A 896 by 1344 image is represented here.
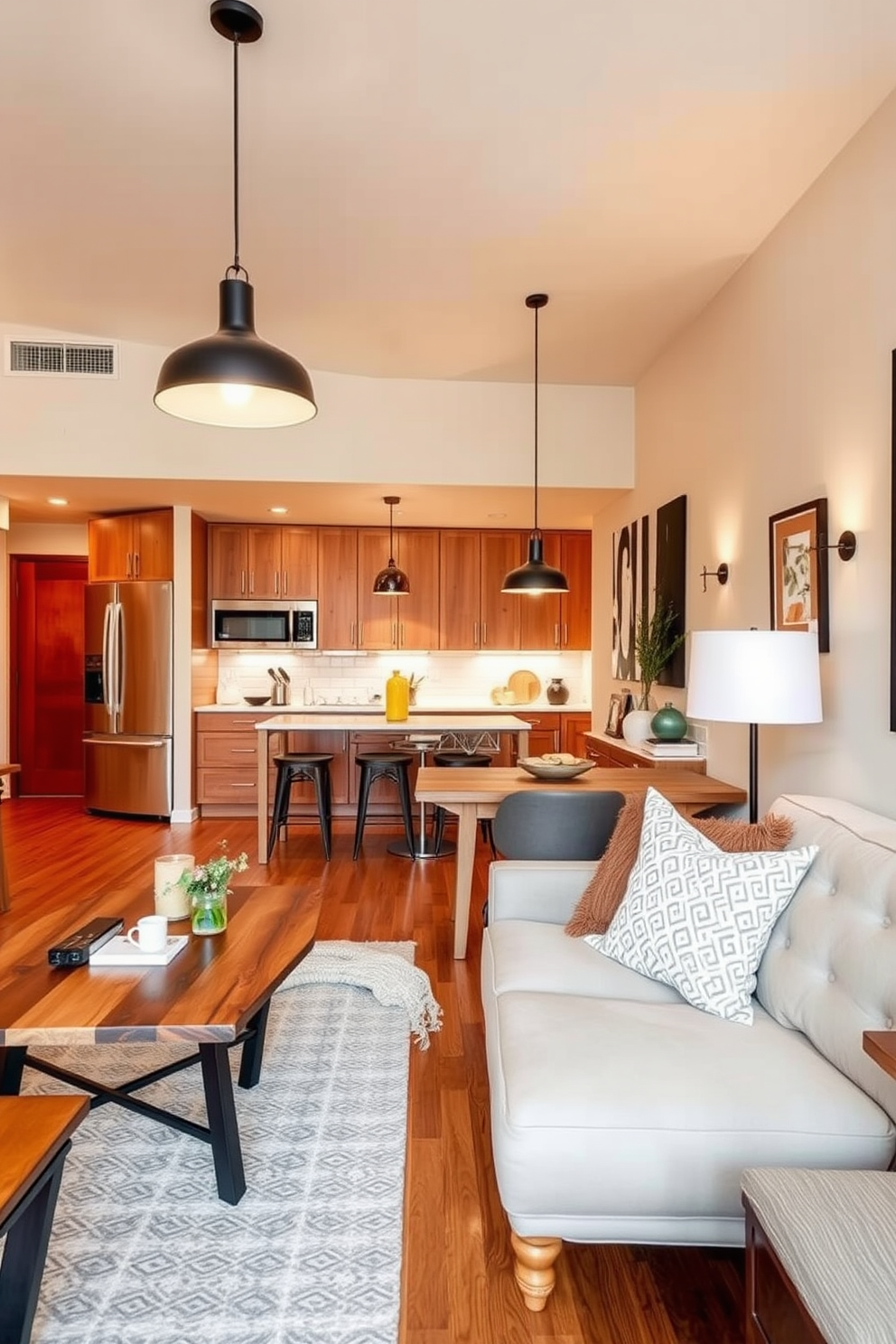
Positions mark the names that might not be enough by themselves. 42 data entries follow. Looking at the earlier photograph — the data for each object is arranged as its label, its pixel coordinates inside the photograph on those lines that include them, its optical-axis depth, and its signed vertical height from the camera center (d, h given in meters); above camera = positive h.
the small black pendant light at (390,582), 5.42 +0.62
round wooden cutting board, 6.70 -0.17
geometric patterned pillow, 1.71 -0.59
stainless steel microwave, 6.19 +0.34
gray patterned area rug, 1.36 -1.17
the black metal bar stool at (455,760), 4.71 -0.58
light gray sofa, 1.29 -0.77
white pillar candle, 2.02 -0.60
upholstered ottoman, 0.91 -0.77
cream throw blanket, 2.58 -1.16
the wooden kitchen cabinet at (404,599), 6.38 +0.58
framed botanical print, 2.50 +0.35
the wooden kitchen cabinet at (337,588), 6.34 +0.67
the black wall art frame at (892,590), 2.10 +0.22
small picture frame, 4.68 -0.28
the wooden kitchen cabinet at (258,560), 6.24 +0.89
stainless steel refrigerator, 5.66 -0.20
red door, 6.99 -0.09
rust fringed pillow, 1.98 -0.50
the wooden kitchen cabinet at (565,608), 6.51 +0.52
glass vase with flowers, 1.94 -0.58
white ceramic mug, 1.77 -0.63
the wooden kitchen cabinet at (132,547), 5.68 +0.93
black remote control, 1.73 -0.65
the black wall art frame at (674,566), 3.90 +0.54
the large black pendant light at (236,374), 1.74 +0.72
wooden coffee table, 1.45 -0.69
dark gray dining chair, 2.74 -0.57
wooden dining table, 2.98 -0.50
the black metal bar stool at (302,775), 4.81 -0.72
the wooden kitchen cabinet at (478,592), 6.44 +0.65
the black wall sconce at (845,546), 2.35 +0.38
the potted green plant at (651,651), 3.96 +0.09
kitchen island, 4.54 -0.36
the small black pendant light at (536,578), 3.87 +0.46
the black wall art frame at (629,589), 4.58 +0.49
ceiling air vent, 4.55 +1.87
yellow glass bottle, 4.87 -0.21
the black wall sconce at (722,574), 3.37 +0.42
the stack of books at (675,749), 3.61 -0.39
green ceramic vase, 3.70 -0.29
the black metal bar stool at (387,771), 4.69 -0.65
